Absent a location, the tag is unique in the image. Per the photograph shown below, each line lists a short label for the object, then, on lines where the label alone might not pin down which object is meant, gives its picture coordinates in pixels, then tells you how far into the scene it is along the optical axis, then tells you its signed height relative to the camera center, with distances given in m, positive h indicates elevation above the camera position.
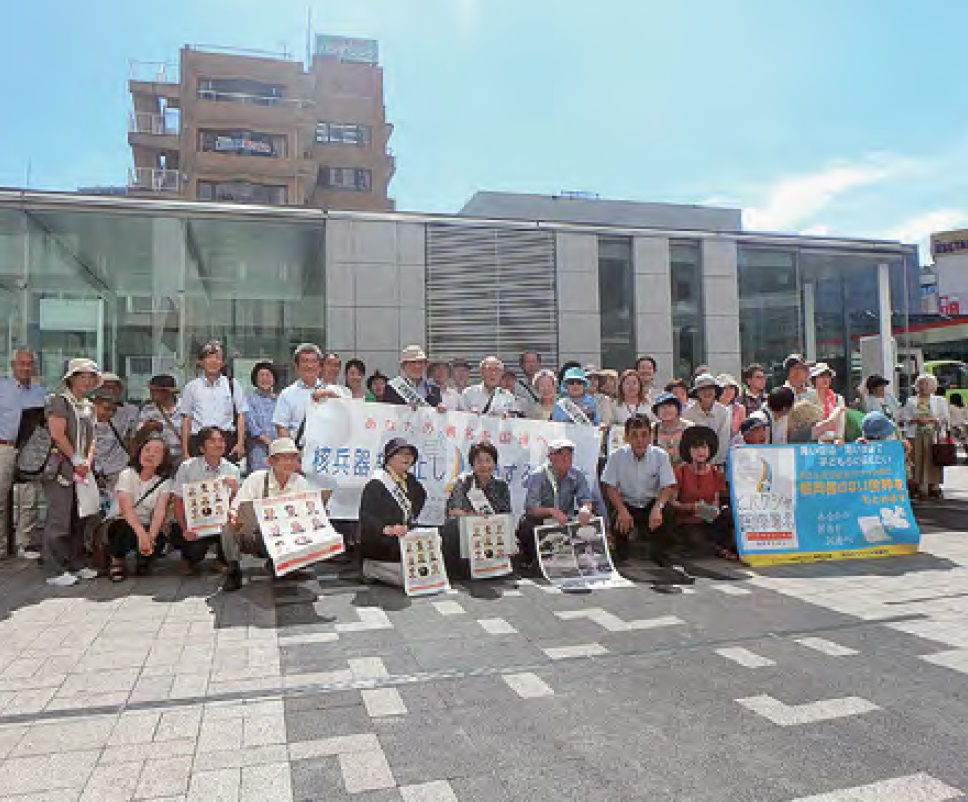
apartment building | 35.84 +15.85
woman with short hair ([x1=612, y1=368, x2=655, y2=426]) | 6.86 +0.23
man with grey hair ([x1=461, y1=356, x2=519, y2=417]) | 6.61 +0.29
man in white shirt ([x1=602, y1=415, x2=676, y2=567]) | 5.93 -0.58
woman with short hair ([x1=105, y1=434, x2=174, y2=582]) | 5.39 -0.59
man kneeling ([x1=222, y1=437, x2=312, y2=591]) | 5.20 -0.51
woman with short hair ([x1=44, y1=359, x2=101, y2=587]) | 5.61 -0.28
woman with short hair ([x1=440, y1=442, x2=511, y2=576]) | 5.38 -0.56
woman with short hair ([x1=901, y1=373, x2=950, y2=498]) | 9.27 -0.09
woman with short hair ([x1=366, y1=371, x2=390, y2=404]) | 7.49 +0.44
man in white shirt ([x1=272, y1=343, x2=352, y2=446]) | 5.96 +0.29
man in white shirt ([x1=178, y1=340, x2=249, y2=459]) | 6.08 +0.21
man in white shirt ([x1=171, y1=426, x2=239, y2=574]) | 5.51 -0.36
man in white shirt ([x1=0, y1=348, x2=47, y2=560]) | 6.20 -0.04
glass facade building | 9.05 +2.04
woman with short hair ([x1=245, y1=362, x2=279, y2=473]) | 6.28 +0.06
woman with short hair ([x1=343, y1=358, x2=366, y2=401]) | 7.45 +0.55
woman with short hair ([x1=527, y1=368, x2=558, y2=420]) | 6.66 +0.28
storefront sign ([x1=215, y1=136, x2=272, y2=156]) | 36.22 +14.65
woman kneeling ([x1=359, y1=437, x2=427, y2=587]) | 5.10 -0.64
